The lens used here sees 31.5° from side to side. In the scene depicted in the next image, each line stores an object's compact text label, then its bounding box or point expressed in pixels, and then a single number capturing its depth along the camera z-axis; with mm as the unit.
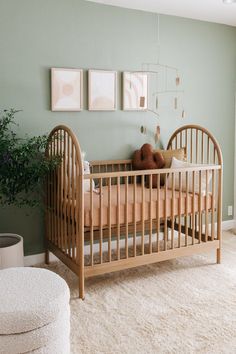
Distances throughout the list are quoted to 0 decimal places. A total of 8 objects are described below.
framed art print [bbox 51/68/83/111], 3436
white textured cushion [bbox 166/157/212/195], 3420
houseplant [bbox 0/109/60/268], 2938
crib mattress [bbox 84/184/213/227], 2932
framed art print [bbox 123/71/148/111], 3807
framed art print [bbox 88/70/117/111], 3621
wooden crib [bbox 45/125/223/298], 2881
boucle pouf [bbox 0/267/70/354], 1791
